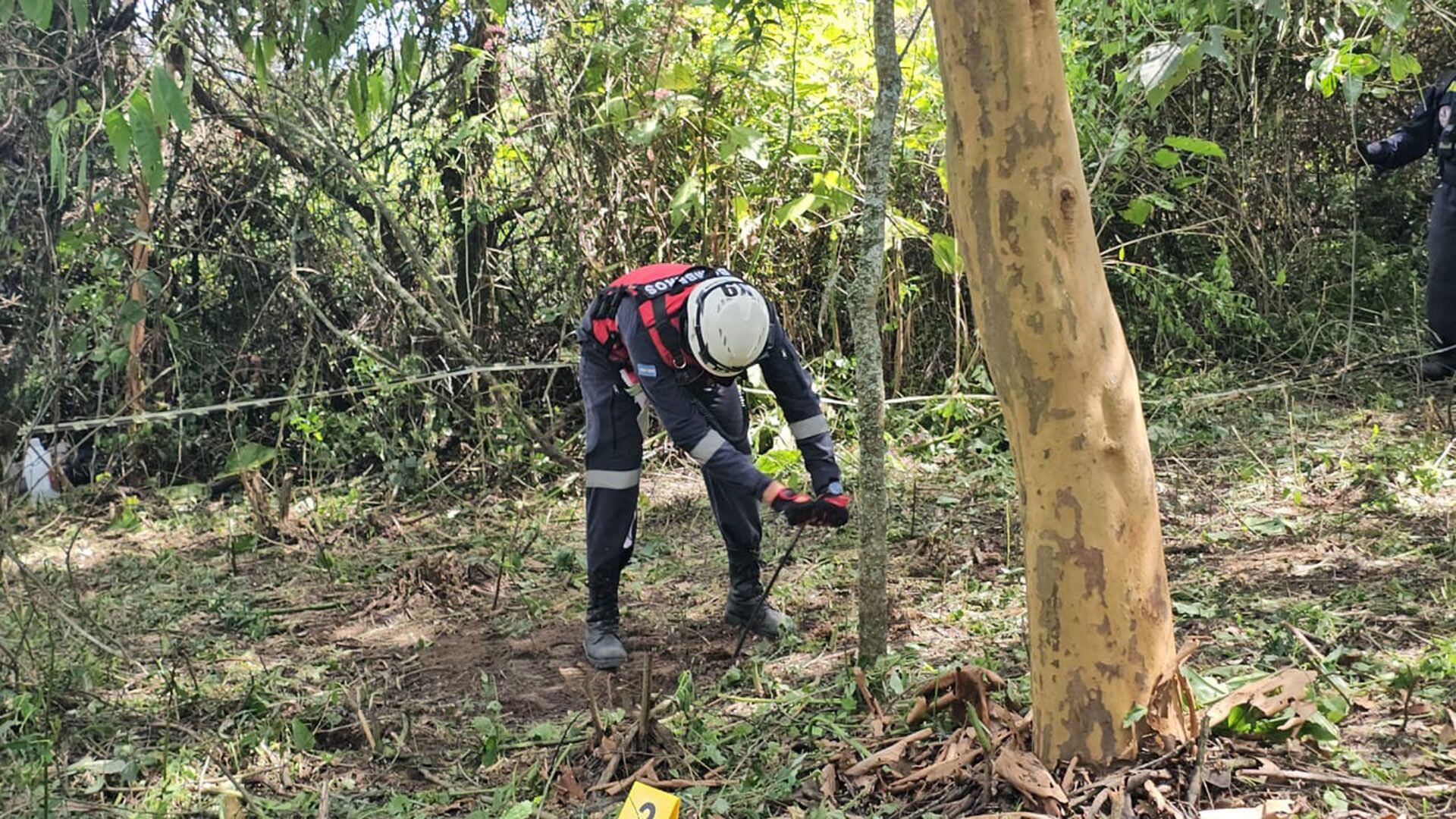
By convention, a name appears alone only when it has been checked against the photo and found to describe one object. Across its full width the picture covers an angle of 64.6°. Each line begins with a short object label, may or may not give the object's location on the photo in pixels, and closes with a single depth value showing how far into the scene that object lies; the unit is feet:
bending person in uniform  12.11
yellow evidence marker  7.86
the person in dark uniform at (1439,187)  20.01
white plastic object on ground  20.79
